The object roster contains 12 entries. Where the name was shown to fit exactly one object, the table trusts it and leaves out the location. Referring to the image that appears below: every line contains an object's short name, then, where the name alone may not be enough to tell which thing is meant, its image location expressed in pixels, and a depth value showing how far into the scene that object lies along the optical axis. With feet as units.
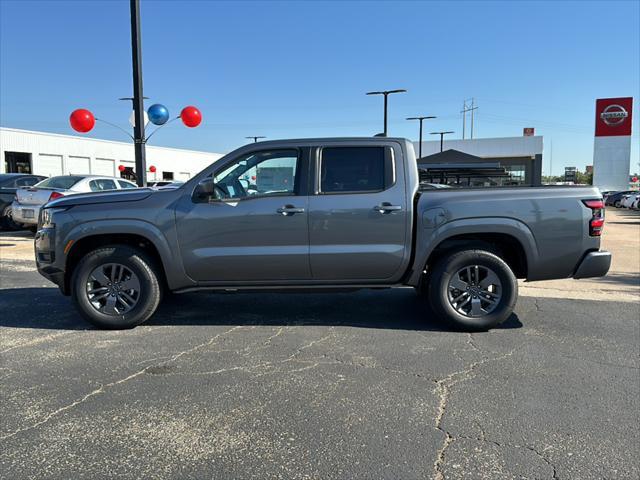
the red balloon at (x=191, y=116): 45.19
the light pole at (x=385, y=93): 106.42
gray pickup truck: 15.94
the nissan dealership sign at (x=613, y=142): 182.19
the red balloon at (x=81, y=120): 44.70
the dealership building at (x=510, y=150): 181.78
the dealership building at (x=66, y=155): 121.08
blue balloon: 44.16
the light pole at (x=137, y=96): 38.63
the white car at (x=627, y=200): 110.50
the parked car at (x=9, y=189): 44.96
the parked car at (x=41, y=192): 36.96
